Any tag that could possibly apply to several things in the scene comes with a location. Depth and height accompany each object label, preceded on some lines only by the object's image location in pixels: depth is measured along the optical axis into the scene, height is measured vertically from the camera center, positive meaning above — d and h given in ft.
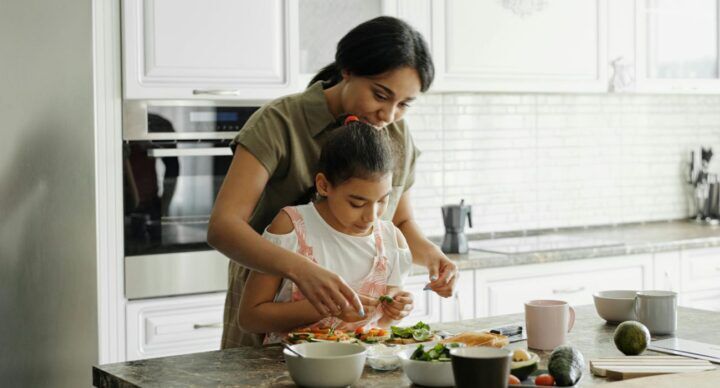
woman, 6.94 +0.19
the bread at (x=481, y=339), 6.01 -1.05
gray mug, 7.14 -1.05
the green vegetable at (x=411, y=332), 6.42 -1.06
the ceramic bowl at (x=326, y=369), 5.40 -1.09
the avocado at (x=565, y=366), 5.50 -1.11
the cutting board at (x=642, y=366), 5.74 -1.18
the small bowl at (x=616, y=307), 7.54 -1.07
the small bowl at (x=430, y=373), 5.50 -1.13
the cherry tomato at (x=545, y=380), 5.51 -1.18
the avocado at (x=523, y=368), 5.53 -1.11
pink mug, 6.56 -1.04
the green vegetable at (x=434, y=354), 5.64 -1.06
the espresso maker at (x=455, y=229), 13.29 -0.83
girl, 6.84 -0.53
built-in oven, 11.25 -0.23
